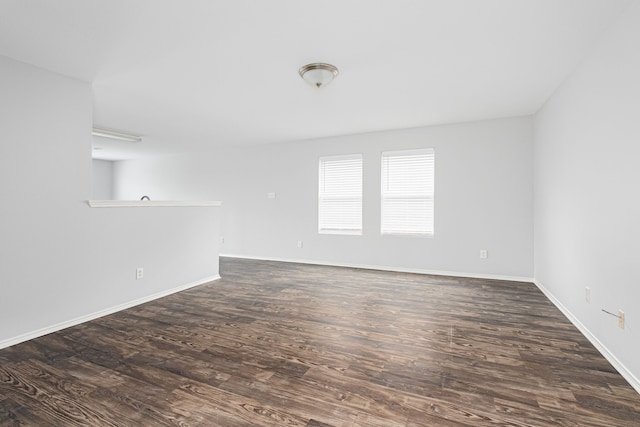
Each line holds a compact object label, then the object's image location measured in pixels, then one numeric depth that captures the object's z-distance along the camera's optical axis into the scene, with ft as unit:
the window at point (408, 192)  16.79
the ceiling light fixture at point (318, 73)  9.22
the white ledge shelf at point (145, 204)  10.18
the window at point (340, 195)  18.65
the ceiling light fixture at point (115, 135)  16.95
